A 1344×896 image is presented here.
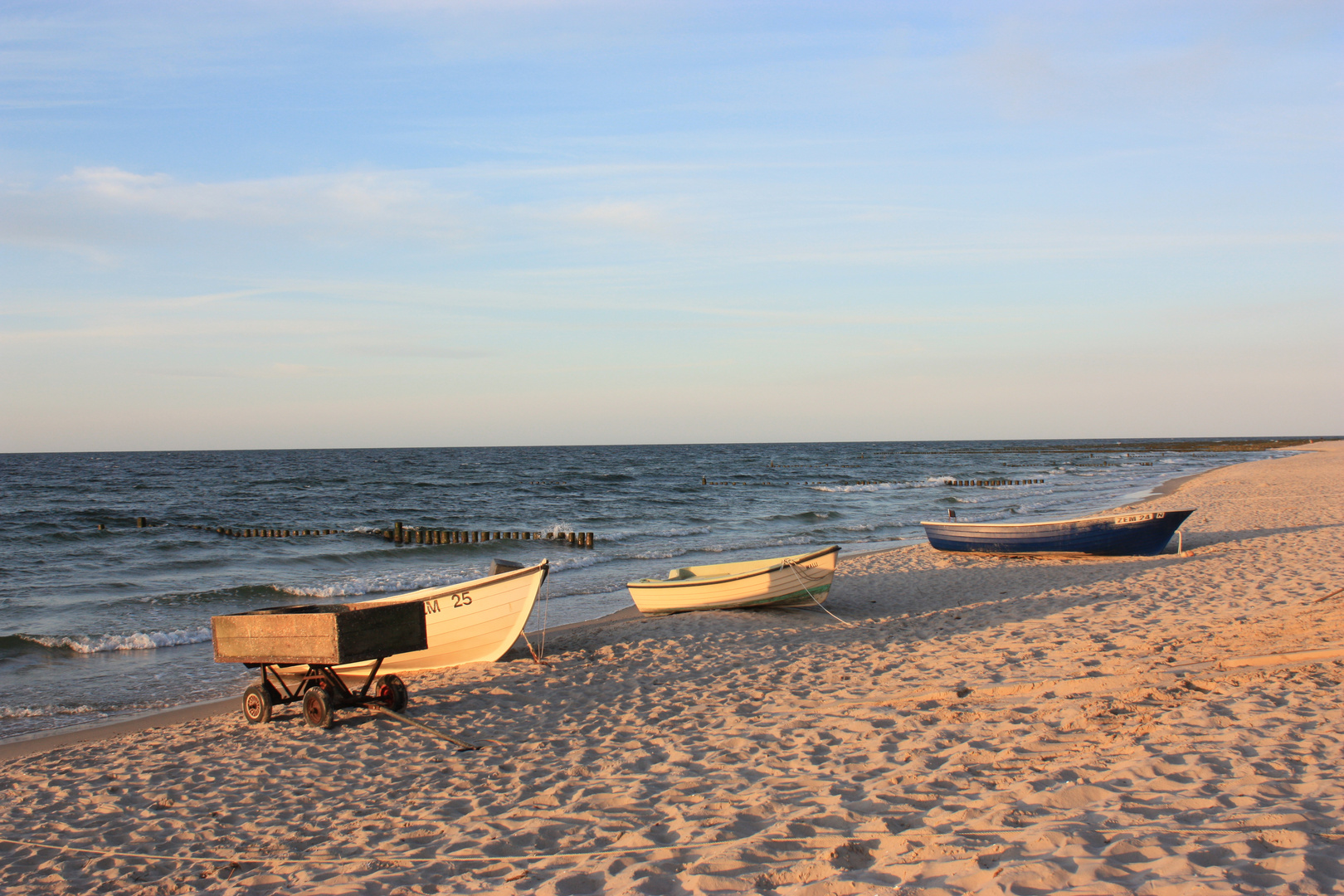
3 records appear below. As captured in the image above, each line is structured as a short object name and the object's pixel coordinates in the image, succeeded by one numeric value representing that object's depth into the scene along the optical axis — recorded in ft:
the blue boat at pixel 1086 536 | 57.72
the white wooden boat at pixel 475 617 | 33.32
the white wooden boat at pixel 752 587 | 43.32
